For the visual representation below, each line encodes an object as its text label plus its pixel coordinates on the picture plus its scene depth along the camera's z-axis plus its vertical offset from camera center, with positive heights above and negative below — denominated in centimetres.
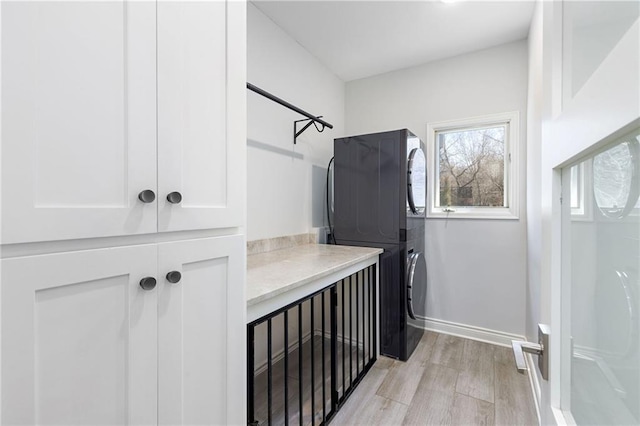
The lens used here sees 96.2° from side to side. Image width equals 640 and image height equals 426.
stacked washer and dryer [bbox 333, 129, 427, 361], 223 +0
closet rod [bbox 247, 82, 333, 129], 175 +76
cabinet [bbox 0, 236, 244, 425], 52 -27
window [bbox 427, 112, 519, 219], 249 +42
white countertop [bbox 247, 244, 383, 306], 119 -30
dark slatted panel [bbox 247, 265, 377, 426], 136 -106
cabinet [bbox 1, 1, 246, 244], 52 +21
